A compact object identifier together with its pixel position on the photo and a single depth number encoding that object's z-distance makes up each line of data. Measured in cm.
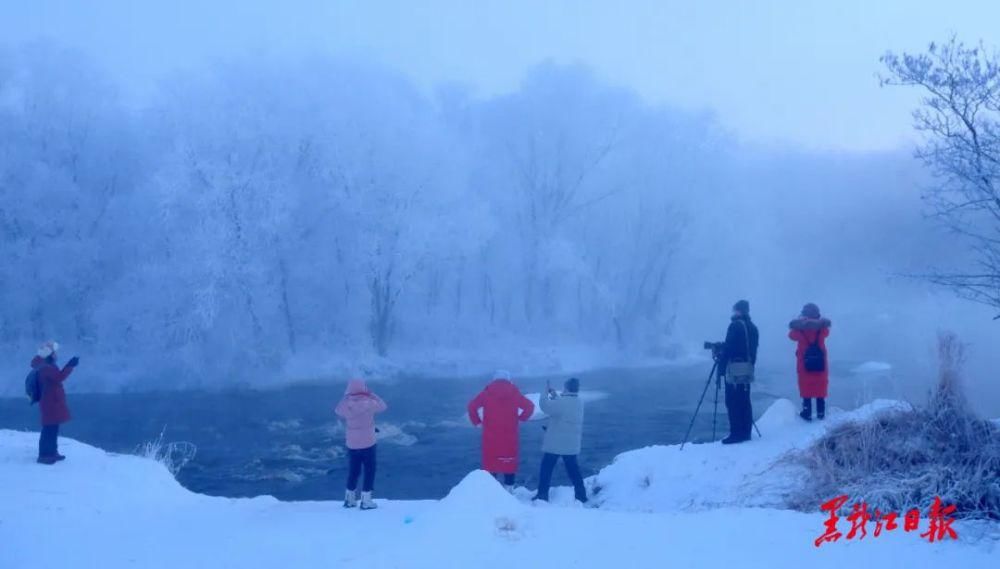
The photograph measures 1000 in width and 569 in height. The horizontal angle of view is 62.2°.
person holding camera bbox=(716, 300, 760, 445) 1050
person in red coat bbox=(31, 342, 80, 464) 960
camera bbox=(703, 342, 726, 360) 1081
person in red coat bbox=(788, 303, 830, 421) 1095
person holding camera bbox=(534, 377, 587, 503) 977
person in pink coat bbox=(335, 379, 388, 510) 850
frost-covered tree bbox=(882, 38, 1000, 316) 988
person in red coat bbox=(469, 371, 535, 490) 935
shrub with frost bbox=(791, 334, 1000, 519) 708
